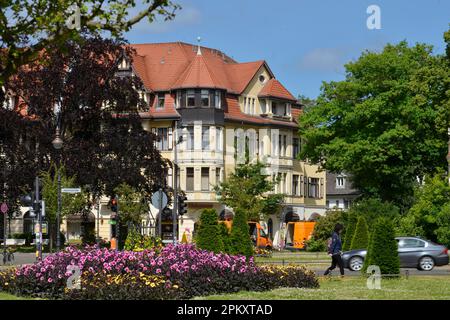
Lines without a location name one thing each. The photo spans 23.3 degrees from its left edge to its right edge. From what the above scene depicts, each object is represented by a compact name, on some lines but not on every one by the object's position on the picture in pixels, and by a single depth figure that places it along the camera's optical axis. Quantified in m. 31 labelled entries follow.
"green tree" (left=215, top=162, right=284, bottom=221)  79.38
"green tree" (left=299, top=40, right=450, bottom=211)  74.50
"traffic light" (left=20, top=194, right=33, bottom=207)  49.03
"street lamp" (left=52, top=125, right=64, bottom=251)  48.77
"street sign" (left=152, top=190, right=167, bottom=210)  41.91
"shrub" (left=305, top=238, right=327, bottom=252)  72.38
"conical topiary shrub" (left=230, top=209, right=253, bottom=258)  42.91
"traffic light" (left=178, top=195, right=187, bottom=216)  51.53
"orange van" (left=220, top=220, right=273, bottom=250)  75.50
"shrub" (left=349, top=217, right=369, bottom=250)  46.50
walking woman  34.41
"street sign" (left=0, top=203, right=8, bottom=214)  57.78
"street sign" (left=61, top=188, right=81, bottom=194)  45.94
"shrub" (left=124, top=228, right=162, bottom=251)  38.67
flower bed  23.66
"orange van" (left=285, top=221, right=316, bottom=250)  82.88
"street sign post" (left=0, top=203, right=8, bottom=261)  57.78
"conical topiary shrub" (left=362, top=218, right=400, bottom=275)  34.19
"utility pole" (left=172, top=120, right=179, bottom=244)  49.36
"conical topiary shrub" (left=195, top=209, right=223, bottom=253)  36.81
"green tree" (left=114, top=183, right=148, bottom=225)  69.75
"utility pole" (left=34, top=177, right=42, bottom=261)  48.47
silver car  45.41
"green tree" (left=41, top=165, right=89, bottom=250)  63.47
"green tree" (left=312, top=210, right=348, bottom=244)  71.56
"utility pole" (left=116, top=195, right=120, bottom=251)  52.50
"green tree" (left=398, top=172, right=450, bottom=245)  59.53
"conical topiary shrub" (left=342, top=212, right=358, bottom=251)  50.94
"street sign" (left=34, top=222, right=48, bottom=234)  50.70
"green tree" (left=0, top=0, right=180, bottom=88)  20.42
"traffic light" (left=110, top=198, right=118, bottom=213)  52.34
